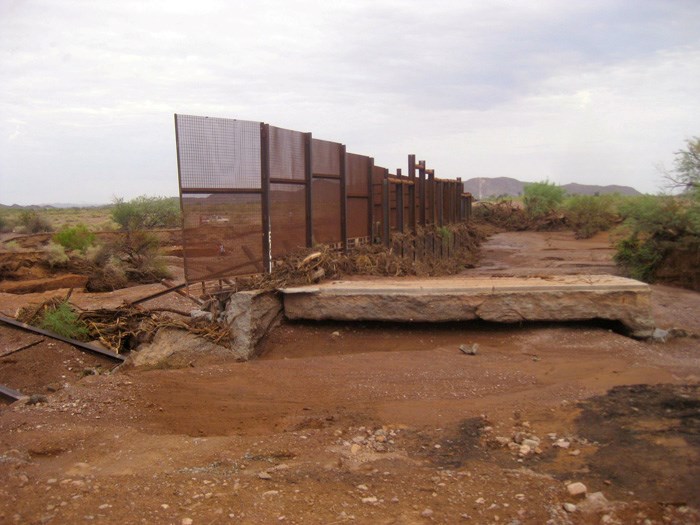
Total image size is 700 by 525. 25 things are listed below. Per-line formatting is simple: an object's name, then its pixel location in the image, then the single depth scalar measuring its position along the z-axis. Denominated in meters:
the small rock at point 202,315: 8.05
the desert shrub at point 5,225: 38.32
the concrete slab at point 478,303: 8.30
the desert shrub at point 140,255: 19.09
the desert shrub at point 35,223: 36.62
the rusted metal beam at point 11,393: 6.68
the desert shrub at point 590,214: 34.59
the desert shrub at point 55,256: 19.42
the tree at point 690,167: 16.80
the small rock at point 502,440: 5.01
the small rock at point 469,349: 7.60
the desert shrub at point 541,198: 43.16
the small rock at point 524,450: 4.82
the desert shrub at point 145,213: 32.81
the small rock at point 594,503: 3.87
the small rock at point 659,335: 8.40
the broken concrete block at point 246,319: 7.64
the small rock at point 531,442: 4.94
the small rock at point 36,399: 6.02
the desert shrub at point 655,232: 15.82
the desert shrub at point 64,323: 9.18
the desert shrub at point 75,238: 21.70
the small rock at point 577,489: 4.07
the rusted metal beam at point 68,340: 8.57
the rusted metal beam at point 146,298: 9.53
